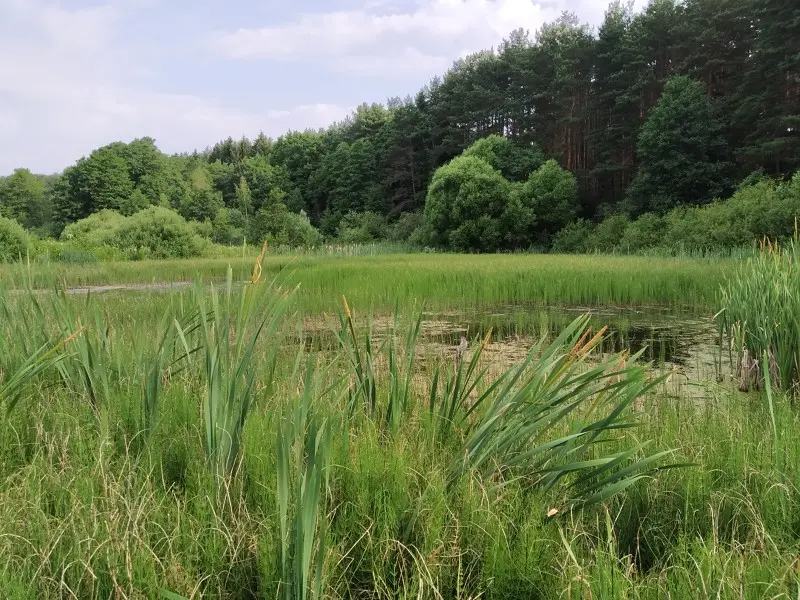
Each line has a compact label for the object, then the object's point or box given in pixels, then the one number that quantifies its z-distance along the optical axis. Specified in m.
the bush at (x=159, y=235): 22.12
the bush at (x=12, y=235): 18.52
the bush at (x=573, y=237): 24.05
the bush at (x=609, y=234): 22.46
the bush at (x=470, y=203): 26.61
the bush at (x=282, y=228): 33.19
